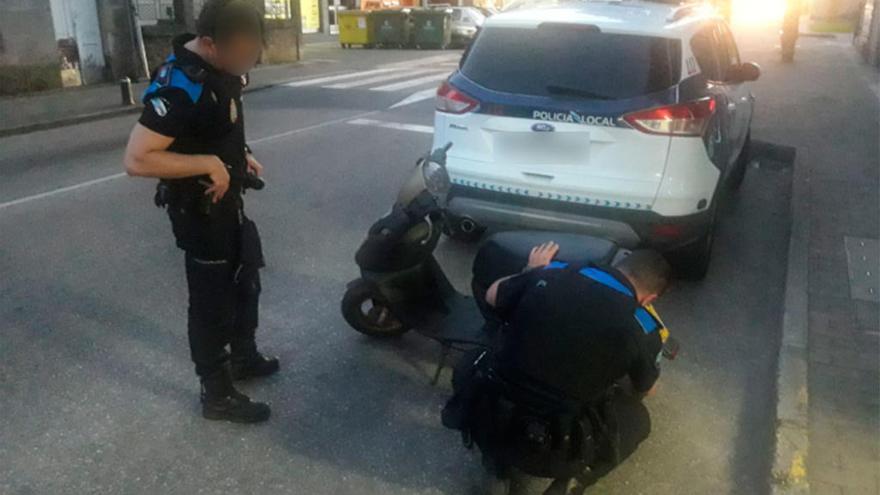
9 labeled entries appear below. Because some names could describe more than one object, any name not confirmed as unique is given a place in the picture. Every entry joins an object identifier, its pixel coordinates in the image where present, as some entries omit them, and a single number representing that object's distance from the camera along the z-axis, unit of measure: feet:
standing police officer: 9.16
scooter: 11.36
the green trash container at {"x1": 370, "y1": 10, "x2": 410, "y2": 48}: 87.56
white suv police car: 14.49
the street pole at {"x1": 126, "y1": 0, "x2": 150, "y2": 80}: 52.11
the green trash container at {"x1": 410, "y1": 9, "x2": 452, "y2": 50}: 86.33
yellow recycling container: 87.61
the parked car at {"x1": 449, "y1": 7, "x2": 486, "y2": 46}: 87.86
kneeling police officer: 7.91
